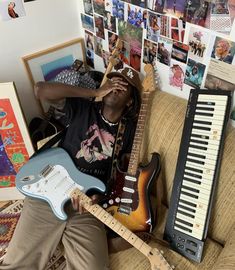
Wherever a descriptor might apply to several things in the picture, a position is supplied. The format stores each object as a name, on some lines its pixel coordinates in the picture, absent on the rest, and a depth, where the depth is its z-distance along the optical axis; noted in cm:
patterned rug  156
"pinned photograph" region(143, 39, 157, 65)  146
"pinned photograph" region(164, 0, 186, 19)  121
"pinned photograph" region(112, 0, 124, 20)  152
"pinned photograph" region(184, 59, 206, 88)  130
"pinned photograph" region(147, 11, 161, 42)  135
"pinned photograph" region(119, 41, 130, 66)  164
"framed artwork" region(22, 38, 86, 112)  187
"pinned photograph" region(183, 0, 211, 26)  114
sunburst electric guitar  138
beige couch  123
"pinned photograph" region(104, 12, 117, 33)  162
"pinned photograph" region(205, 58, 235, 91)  120
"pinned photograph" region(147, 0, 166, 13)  129
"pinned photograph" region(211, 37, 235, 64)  115
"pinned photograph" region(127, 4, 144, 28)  143
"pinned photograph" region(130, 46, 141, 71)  158
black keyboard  121
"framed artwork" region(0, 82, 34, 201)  160
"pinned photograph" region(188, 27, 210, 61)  121
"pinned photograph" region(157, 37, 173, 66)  138
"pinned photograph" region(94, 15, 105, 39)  172
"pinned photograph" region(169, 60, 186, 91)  139
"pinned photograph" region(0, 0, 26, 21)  159
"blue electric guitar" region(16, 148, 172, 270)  135
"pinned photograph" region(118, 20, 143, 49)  151
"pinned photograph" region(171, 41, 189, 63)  132
